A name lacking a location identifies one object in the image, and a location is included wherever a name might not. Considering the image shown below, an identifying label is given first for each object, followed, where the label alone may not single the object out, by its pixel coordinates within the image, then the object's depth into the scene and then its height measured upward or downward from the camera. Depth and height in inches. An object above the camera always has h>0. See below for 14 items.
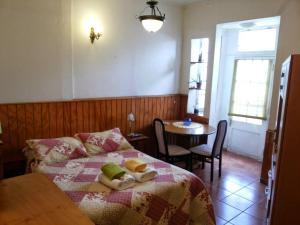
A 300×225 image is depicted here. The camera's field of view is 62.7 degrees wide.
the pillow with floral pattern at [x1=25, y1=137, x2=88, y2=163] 108.5 -32.4
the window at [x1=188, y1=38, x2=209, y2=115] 182.1 +6.8
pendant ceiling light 110.0 +27.4
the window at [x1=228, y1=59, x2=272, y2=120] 175.9 -1.8
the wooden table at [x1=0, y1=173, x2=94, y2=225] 52.4 -29.6
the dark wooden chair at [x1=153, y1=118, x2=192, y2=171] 145.2 -40.1
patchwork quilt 77.9 -39.0
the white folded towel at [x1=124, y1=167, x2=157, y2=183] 92.5 -35.4
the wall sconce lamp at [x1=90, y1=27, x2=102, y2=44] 137.6 +25.0
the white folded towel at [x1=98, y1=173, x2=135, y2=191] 85.7 -35.8
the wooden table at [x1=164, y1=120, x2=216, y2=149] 146.7 -29.1
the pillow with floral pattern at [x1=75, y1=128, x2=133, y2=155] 122.7 -31.4
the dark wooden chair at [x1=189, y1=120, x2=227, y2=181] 142.4 -39.9
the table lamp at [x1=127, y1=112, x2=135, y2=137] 155.9 -24.8
